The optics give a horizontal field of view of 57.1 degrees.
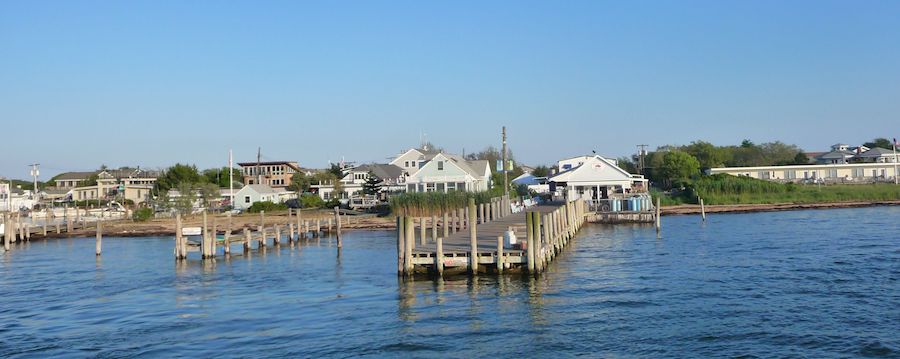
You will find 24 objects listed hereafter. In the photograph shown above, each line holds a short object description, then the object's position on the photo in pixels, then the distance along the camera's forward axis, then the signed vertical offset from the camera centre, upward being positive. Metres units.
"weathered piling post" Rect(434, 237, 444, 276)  26.81 -1.48
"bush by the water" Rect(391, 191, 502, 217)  59.61 +0.75
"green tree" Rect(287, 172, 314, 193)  102.56 +4.33
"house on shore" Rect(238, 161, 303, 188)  116.06 +6.35
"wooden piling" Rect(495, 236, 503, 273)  26.73 -1.33
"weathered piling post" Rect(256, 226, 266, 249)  42.44 -1.12
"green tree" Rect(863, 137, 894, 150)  141.45 +9.26
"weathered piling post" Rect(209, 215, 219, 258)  36.78 -1.02
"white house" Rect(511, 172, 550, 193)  81.56 +2.58
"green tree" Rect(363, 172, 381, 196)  79.69 +2.74
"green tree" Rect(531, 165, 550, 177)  132.32 +6.06
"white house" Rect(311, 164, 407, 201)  81.61 +3.70
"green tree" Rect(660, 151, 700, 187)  94.69 +4.21
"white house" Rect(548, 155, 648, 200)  61.75 +2.10
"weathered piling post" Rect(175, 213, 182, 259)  35.91 -0.86
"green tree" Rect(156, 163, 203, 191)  104.62 +5.64
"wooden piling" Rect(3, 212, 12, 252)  49.04 -0.22
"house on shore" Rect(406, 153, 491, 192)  71.44 +3.03
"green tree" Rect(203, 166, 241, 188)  115.69 +6.37
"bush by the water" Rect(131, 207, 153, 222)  67.38 +0.64
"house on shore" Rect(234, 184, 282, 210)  83.12 +2.26
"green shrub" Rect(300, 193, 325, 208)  77.25 +1.37
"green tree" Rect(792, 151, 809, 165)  114.66 +5.70
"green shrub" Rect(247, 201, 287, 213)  75.38 +1.08
